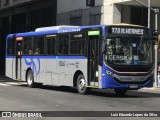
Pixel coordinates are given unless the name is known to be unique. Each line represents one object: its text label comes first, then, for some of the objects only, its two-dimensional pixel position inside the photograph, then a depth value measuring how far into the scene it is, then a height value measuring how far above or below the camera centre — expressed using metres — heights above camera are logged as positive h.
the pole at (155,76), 28.32 -1.87
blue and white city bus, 18.28 -0.37
